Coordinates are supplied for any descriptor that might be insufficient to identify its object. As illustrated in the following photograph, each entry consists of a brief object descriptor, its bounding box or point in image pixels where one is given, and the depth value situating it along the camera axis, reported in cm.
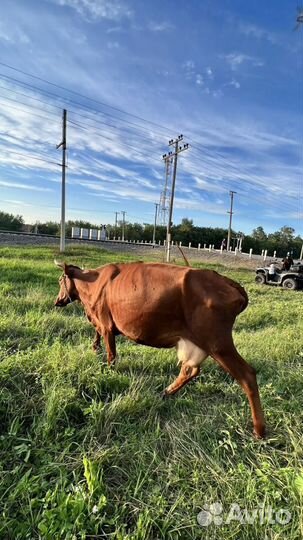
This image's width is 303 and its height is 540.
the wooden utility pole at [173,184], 2301
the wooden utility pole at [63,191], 1975
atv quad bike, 1489
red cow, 272
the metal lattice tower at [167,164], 3264
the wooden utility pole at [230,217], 4150
